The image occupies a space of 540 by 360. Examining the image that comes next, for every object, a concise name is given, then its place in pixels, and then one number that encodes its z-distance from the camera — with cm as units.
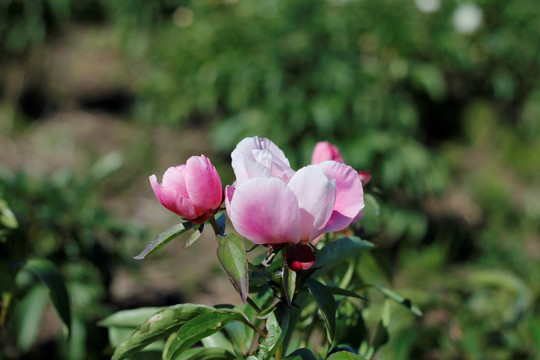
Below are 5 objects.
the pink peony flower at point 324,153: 140
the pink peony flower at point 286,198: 125
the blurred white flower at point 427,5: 436
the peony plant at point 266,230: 125
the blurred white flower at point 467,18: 435
